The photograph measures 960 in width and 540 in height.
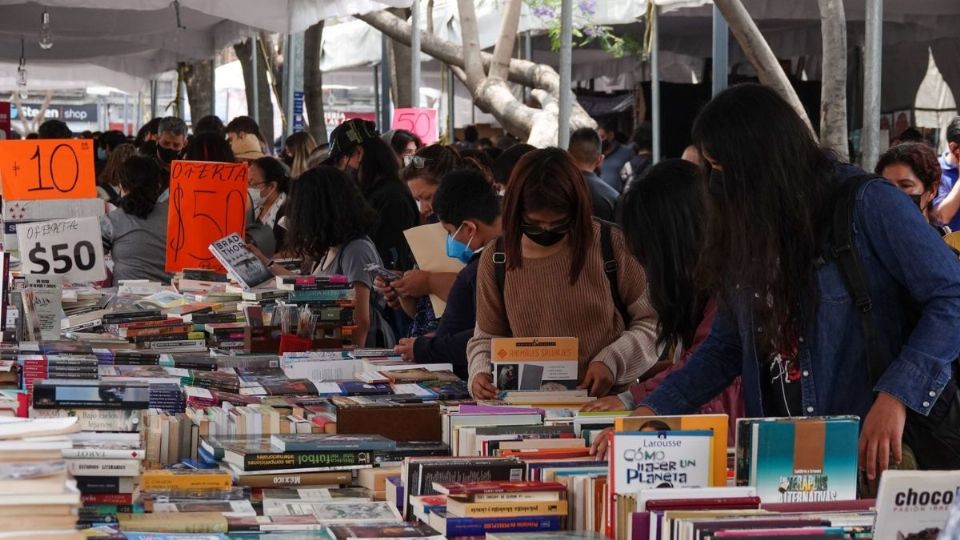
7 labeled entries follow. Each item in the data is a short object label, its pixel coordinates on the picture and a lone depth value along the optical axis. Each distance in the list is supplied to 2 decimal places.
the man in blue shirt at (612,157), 14.33
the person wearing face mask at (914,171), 6.98
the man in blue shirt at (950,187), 7.93
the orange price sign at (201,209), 7.93
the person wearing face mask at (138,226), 8.02
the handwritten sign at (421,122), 12.83
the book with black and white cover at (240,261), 6.85
